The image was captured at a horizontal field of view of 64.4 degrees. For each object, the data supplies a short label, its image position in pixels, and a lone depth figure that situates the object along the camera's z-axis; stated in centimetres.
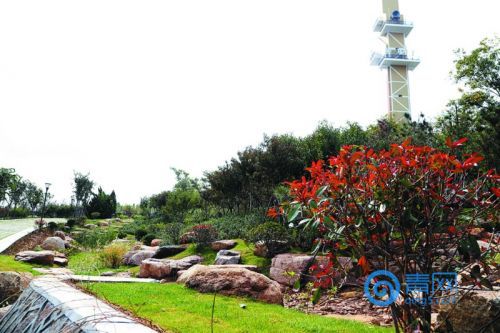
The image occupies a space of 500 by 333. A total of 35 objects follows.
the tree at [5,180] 3797
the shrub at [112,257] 1486
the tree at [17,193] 4306
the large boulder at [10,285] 581
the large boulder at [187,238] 1658
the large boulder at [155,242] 1938
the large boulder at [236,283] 753
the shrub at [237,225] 1562
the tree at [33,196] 4441
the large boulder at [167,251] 1506
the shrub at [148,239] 2067
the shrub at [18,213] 4300
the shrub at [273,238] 1179
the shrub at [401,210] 282
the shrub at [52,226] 2529
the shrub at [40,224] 2450
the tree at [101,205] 4041
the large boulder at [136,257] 1477
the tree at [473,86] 1936
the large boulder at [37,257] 1391
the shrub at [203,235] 1496
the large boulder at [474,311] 374
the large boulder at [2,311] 468
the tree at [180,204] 2591
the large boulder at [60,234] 2258
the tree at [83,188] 4069
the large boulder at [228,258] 1170
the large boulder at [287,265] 970
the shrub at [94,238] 2136
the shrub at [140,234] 2366
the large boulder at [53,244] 1842
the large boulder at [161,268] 1097
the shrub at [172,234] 1739
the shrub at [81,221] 3080
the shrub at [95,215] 3834
